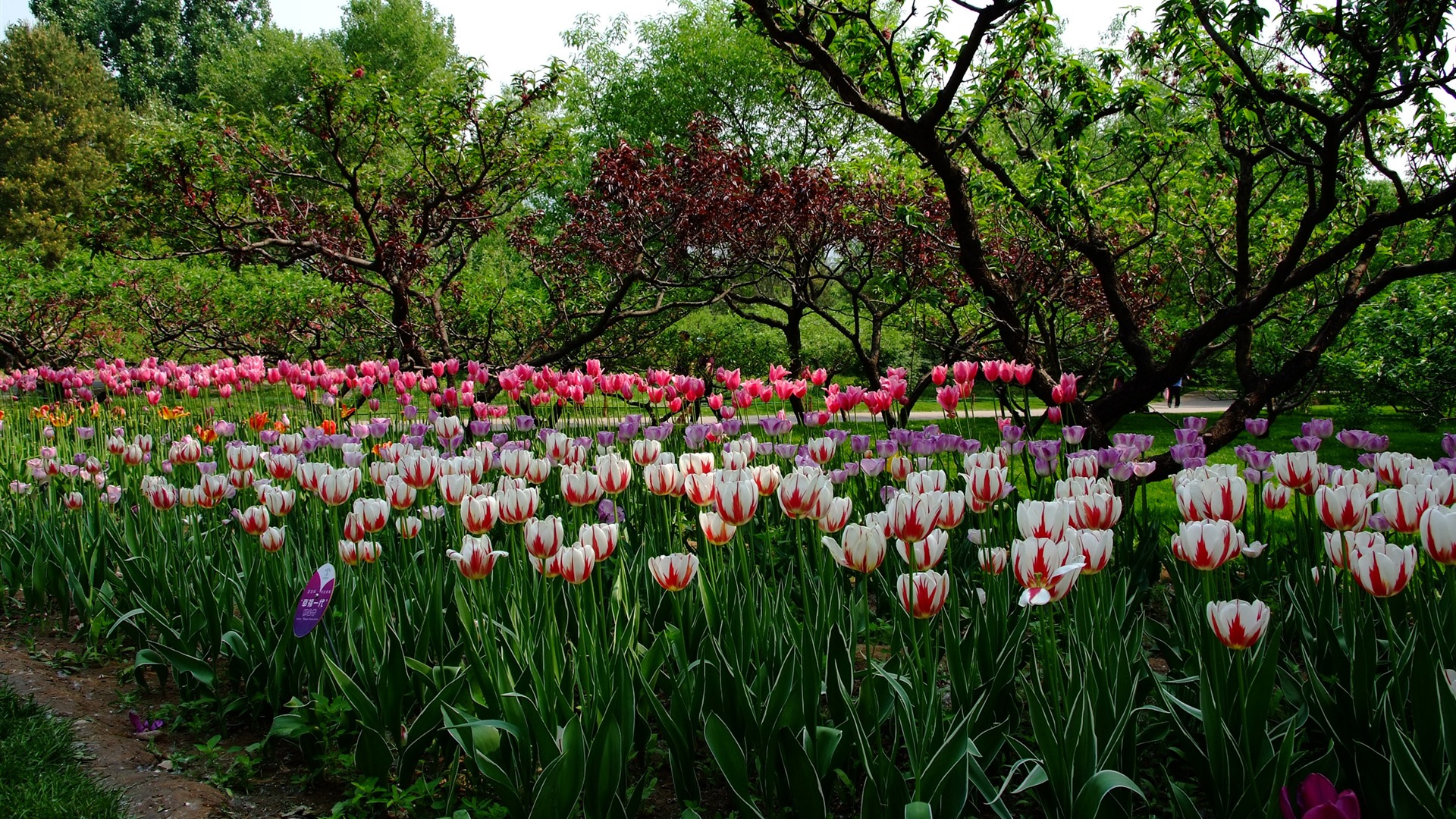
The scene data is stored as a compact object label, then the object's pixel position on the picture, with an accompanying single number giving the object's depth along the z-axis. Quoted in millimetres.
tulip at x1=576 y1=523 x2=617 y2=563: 2119
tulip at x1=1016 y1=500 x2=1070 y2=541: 1811
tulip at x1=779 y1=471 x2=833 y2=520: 2146
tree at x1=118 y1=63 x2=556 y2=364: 7375
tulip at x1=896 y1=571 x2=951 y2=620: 1740
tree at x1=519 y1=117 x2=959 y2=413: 7125
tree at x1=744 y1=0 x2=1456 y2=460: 3988
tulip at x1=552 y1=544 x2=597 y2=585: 2027
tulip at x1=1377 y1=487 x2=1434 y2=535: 1940
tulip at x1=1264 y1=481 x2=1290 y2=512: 2521
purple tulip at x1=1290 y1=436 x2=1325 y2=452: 3150
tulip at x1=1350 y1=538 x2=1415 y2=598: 1750
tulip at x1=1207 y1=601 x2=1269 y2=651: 1668
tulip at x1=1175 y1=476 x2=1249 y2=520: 1946
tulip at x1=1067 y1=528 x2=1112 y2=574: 1749
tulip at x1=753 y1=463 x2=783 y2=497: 2449
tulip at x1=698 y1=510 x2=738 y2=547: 2191
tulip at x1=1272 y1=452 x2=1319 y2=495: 2445
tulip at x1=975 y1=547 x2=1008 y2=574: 2086
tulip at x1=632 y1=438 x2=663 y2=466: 2932
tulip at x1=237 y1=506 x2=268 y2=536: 2719
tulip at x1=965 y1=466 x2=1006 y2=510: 2289
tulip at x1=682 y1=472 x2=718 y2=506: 2264
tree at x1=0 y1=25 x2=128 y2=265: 23547
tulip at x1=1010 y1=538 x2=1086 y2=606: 1674
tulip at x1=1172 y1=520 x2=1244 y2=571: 1796
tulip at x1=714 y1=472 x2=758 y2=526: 2100
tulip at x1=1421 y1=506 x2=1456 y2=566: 1748
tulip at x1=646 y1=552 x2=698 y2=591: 2080
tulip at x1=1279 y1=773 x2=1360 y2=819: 1048
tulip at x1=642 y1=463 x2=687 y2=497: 2459
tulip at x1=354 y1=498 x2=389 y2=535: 2354
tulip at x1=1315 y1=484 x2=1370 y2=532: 2006
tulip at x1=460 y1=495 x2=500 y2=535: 2174
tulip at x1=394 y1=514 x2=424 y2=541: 2703
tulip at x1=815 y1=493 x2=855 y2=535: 2164
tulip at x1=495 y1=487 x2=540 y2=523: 2248
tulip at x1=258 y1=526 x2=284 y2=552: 2596
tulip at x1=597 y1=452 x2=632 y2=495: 2479
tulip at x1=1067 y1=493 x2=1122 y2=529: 2035
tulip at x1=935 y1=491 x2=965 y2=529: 2037
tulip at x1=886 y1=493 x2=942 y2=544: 1893
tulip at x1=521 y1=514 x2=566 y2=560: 2045
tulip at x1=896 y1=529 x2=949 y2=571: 1907
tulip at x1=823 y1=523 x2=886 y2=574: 1878
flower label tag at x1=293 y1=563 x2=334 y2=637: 2076
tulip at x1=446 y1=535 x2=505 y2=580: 2102
